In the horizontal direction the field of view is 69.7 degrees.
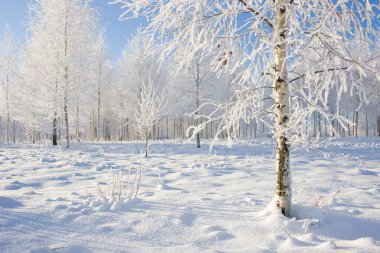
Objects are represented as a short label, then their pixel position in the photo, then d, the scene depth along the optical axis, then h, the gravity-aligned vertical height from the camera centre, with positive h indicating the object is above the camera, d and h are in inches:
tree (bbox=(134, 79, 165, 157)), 453.4 +32.7
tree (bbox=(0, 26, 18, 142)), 881.5 +225.2
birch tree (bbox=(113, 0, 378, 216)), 120.1 +42.2
